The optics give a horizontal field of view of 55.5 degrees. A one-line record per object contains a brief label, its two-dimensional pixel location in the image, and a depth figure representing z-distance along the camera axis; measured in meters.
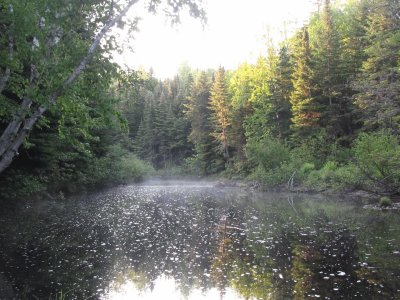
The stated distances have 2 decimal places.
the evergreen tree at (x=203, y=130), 62.44
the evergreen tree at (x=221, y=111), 58.28
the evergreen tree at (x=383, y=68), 24.39
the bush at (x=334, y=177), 28.55
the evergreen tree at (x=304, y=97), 42.16
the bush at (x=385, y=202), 23.38
